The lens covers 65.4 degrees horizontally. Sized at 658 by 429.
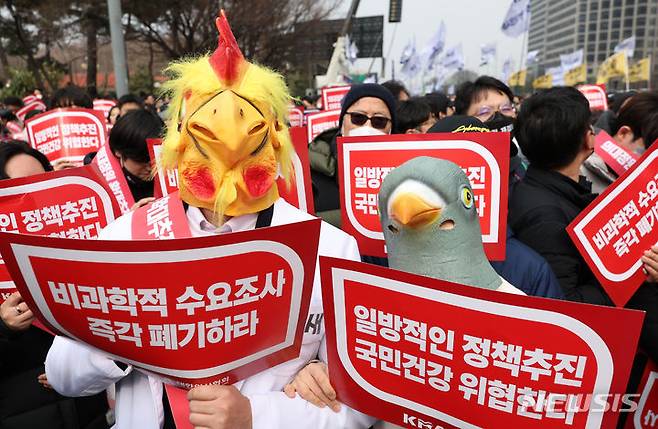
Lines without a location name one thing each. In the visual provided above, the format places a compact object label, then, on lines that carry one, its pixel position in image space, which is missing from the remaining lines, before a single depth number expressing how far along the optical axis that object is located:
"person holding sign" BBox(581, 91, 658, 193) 3.02
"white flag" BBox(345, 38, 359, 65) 25.18
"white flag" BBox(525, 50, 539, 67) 24.66
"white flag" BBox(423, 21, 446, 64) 20.67
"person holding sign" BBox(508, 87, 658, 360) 2.08
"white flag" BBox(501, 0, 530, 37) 15.31
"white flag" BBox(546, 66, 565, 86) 17.90
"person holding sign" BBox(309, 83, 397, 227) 3.08
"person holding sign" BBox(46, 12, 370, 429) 1.38
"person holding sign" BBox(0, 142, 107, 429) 2.15
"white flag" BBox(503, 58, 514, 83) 23.38
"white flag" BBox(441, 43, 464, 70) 21.17
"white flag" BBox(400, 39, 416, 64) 24.81
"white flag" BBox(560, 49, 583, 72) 16.88
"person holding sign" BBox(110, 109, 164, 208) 3.18
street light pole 8.62
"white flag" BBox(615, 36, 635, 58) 16.56
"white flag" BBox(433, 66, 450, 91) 23.06
